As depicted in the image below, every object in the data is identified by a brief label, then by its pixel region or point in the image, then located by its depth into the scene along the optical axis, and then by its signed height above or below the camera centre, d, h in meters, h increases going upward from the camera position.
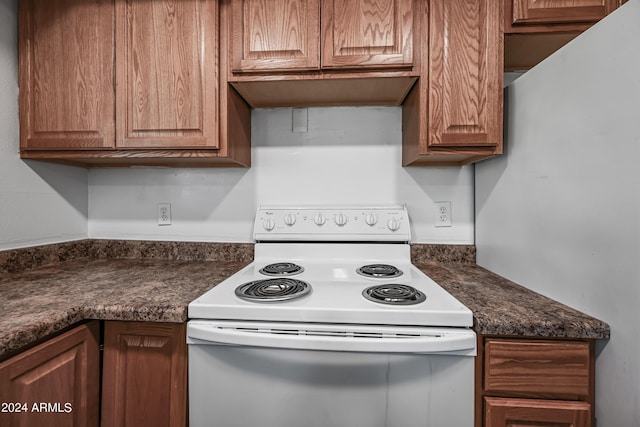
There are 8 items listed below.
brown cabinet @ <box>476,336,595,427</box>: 0.81 -0.48
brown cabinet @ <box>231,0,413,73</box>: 1.15 +0.68
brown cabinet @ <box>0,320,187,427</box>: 0.87 -0.50
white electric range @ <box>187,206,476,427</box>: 0.83 -0.42
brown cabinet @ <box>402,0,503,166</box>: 1.12 +0.49
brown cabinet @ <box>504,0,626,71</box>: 1.09 +0.70
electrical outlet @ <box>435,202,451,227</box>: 1.52 -0.03
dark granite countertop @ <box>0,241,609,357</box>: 0.80 -0.28
